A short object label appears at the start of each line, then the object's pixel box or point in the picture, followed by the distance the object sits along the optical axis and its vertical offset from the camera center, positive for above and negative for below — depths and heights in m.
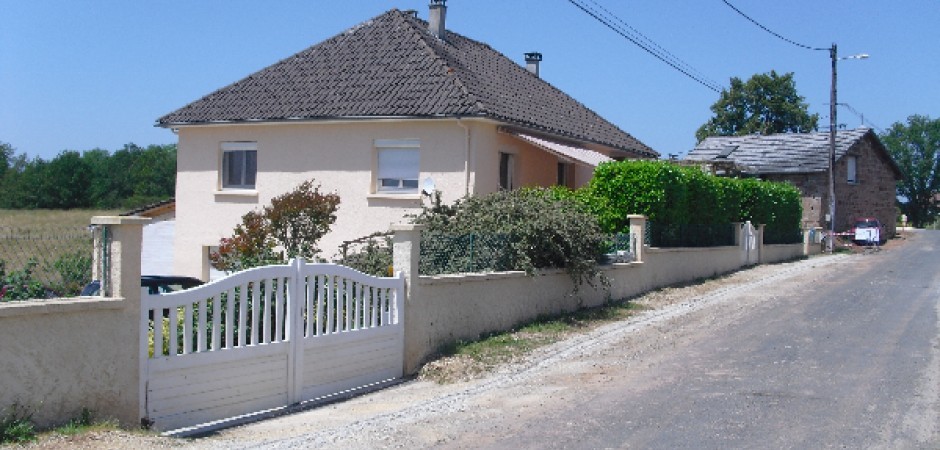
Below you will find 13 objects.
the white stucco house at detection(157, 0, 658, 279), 19.67 +1.99
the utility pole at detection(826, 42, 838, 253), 37.66 +3.40
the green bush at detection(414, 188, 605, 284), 13.91 -0.01
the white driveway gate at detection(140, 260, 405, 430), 7.65 -1.14
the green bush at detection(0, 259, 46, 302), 6.86 -0.53
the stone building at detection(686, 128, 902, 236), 44.41 +3.40
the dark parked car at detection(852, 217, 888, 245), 43.44 +0.16
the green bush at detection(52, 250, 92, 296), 7.16 -0.43
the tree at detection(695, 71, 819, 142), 68.19 +9.23
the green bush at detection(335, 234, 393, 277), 12.24 -0.51
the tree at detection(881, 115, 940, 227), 87.38 +7.26
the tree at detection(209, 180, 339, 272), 15.77 -0.09
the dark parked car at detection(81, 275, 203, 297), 10.97 -0.81
